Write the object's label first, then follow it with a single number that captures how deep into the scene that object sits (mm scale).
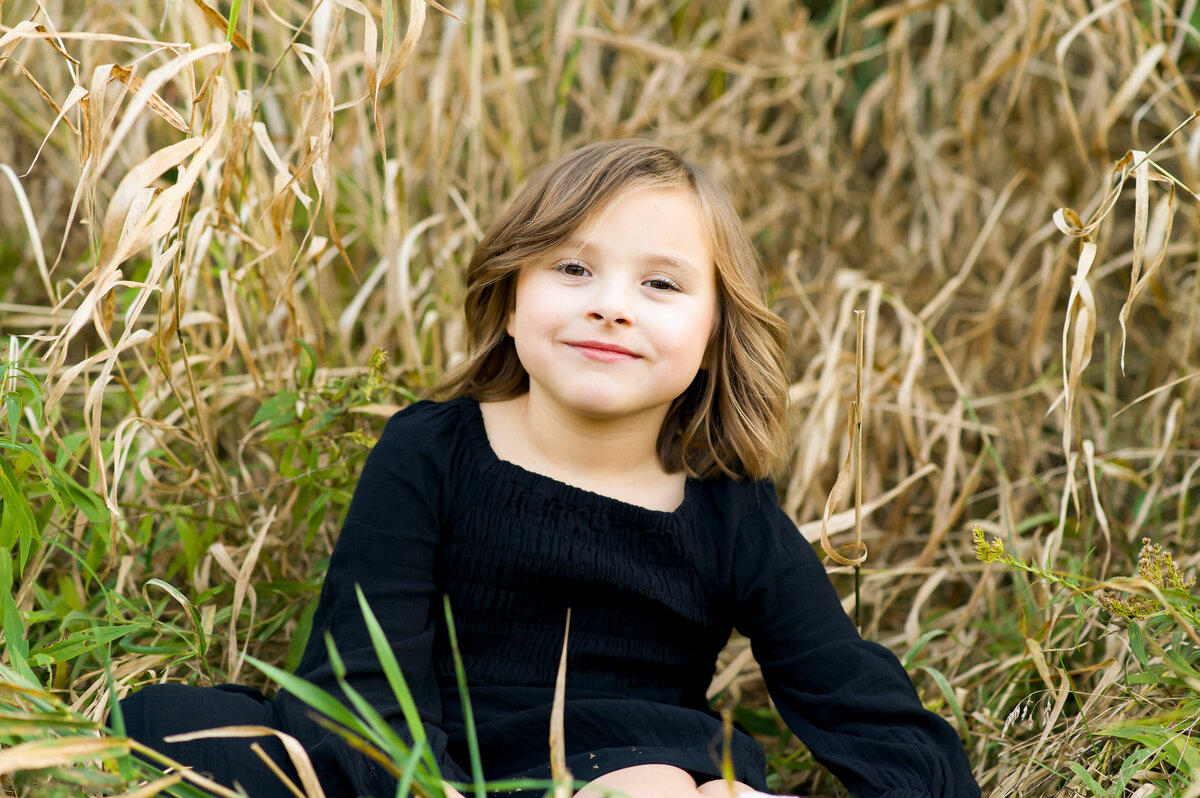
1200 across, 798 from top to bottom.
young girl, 1434
